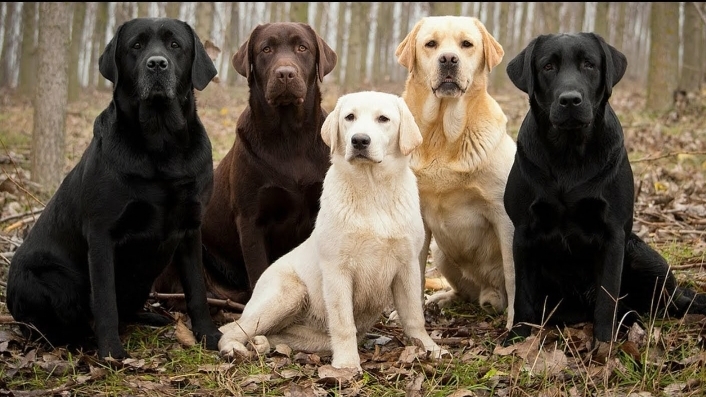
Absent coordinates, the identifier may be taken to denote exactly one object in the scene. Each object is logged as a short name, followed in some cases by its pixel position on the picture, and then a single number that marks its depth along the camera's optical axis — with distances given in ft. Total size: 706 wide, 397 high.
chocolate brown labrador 15.11
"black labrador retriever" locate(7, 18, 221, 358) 12.56
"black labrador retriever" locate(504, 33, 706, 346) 12.17
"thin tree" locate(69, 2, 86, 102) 64.44
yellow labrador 14.55
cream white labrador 12.31
